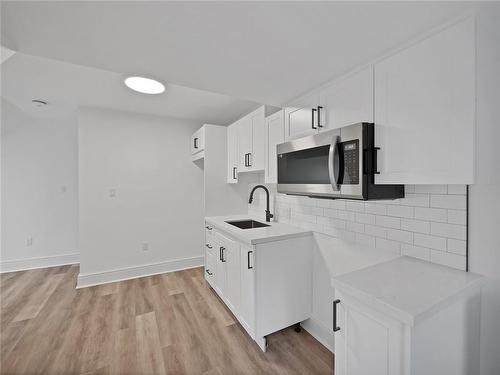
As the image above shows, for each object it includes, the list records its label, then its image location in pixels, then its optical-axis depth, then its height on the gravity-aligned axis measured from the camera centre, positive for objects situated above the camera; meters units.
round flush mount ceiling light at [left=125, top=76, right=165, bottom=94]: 2.07 +0.96
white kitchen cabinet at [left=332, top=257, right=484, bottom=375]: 0.86 -0.59
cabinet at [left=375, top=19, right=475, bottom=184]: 0.93 +0.34
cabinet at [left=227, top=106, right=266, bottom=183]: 2.34 +0.46
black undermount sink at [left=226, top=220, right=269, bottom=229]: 2.72 -0.50
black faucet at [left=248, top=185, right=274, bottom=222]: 2.60 -0.33
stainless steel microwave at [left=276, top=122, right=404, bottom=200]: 1.26 +0.12
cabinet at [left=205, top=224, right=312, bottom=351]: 1.78 -0.85
